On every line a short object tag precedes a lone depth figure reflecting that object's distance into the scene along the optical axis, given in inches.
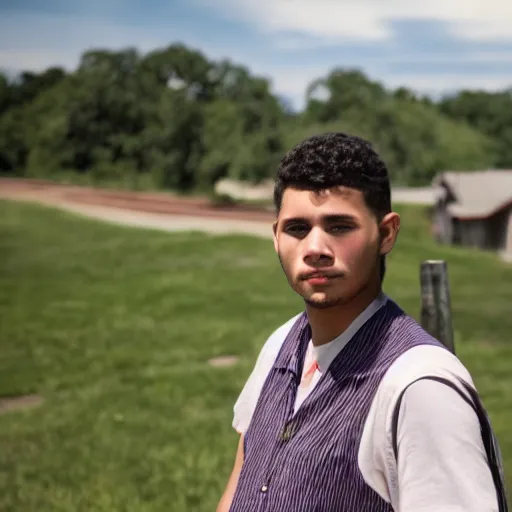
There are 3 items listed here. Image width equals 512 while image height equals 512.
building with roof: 944.9
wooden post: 124.3
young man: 44.2
